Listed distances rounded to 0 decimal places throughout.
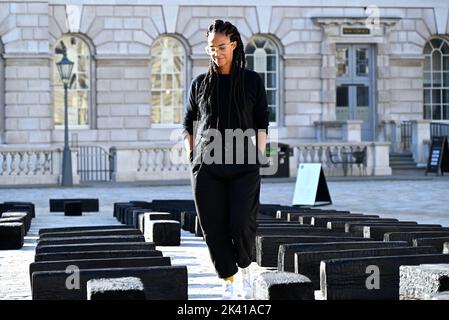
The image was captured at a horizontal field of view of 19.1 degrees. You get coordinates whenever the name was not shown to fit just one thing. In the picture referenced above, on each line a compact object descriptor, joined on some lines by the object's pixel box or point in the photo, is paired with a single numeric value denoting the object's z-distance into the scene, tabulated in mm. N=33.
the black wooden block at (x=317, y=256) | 8938
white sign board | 23031
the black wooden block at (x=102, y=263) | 8680
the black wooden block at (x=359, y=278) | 8195
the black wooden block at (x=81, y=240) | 10781
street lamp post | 32281
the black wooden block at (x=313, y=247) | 9344
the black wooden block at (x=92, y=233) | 11992
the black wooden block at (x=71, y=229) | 12922
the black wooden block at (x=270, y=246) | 10672
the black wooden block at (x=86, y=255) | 9297
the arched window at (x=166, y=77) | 39531
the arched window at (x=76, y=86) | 38562
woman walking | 7793
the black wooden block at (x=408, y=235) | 11227
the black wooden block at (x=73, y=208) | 20516
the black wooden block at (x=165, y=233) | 13367
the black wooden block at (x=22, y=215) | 15797
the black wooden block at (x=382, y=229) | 11907
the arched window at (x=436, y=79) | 41562
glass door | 40625
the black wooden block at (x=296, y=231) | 11859
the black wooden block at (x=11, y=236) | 13289
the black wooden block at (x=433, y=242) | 10695
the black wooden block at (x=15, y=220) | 14570
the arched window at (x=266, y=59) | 40156
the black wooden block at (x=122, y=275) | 7910
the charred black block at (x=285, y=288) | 7141
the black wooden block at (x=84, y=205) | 21469
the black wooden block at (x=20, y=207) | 18592
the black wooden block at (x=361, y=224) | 12438
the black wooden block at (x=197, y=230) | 14983
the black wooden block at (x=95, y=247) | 9922
